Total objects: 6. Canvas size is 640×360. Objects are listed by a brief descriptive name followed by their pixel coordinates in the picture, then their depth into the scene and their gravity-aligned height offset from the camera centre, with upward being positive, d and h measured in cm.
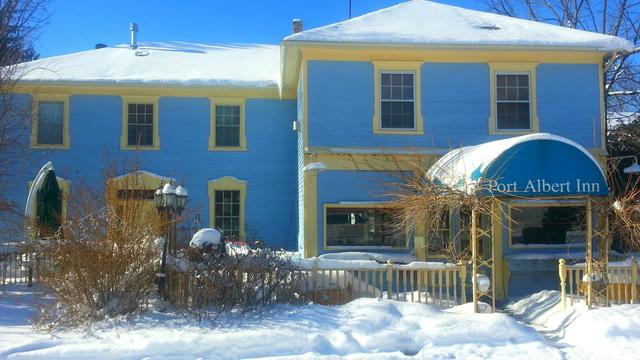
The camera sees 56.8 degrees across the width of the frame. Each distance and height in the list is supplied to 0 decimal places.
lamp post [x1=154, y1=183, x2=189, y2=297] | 920 -11
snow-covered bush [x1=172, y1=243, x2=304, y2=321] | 889 -126
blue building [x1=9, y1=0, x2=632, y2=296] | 1333 +218
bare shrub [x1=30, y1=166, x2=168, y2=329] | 852 -97
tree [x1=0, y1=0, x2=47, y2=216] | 1215 +295
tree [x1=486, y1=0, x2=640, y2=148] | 2195 +468
